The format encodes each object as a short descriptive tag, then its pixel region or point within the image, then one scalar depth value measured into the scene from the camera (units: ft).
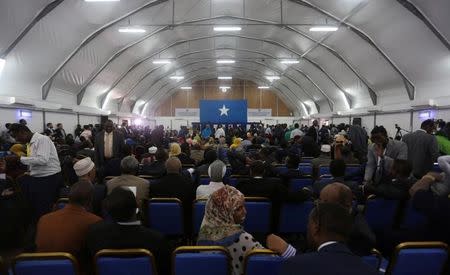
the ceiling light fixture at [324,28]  46.88
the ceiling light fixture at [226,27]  47.98
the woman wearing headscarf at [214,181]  15.47
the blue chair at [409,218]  14.93
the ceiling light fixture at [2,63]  38.88
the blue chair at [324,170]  24.93
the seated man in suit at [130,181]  15.24
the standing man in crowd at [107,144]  25.59
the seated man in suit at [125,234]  9.07
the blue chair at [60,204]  14.23
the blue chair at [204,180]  20.99
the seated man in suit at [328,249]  5.79
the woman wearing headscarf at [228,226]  9.57
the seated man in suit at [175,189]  16.05
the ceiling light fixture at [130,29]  47.26
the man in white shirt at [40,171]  17.25
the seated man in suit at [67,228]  10.07
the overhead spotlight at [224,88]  128.47
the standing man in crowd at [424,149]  22.54
